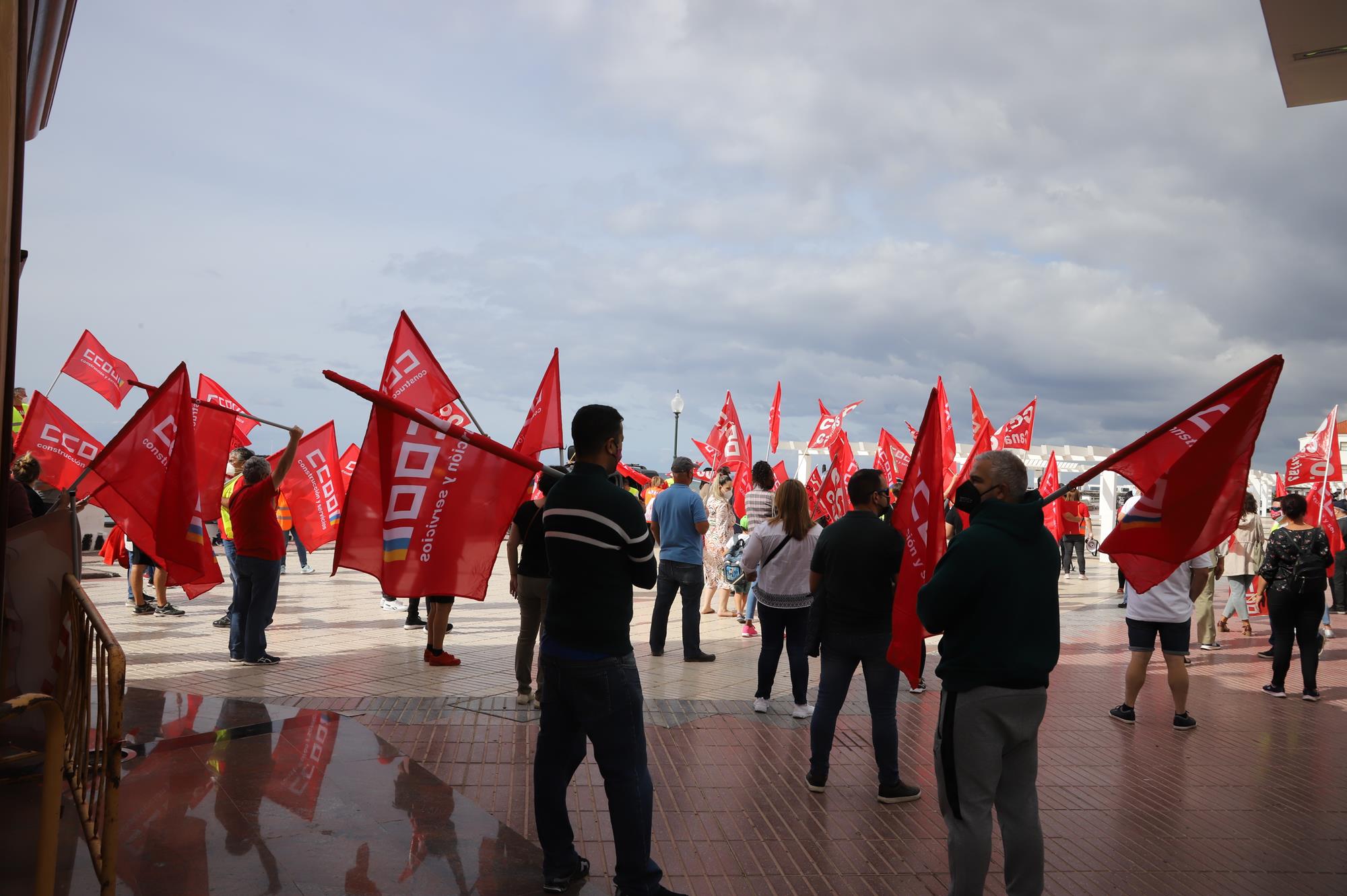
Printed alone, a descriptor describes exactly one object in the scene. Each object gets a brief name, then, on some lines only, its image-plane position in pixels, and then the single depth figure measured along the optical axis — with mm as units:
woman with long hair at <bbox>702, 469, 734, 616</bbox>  12430
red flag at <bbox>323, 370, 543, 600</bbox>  5121
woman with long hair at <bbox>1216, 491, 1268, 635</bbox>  12539
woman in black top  8602
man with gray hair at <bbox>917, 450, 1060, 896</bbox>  3617
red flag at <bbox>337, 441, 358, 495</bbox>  17016
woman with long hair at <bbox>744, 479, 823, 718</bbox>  7363
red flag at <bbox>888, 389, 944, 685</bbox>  4758
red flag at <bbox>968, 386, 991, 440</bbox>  18064
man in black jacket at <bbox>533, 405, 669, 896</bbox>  3834
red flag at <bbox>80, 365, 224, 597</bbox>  6328
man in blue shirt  9594
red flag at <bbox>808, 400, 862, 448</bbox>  21438
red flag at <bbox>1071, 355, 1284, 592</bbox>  4543
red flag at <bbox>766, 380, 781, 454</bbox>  23312
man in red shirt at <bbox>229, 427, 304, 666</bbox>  8906
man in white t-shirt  7559
